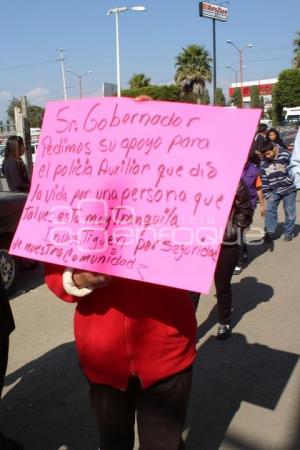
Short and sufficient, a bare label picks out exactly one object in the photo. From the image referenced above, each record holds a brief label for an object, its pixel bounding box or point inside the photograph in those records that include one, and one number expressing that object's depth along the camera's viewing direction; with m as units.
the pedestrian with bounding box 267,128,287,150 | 8.32
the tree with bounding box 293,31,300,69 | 51.86
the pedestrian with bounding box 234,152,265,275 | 6.37
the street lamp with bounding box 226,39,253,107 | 48.61
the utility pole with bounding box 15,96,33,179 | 9.45
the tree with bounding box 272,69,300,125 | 52.62
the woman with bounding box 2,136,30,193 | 7.31
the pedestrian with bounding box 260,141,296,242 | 8.12
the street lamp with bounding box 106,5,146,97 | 29.51
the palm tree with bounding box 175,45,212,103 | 51.81
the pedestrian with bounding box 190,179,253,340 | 4.02
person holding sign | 1.84
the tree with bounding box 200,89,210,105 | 50.94
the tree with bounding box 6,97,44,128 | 51.56
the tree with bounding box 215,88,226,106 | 96.56
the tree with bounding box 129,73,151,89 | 56.88
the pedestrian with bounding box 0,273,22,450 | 2.58
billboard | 33.41
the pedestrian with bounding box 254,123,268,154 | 7.97
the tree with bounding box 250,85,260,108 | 75.89
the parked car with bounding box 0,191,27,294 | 5.80
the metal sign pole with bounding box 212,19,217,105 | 27.55
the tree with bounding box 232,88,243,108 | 67.32
